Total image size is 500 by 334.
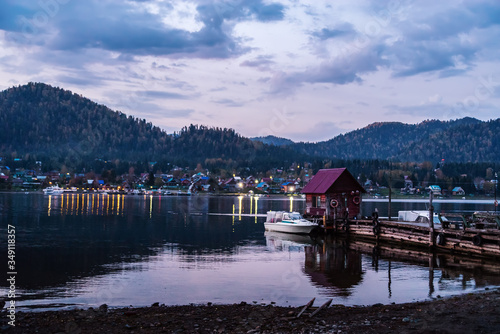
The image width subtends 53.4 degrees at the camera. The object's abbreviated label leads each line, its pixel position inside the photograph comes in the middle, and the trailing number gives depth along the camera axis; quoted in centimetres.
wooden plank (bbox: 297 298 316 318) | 1968
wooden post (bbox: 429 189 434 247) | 4355
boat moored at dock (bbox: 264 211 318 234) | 5956
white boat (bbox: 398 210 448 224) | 5638
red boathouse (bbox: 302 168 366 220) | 6172
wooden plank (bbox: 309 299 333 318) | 1976
